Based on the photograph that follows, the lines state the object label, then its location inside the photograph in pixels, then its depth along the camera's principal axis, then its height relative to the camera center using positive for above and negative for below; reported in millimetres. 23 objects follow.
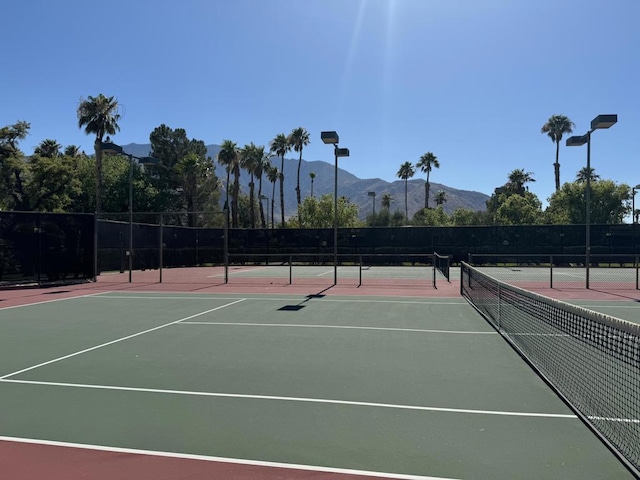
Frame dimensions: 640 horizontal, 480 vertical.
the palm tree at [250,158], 67312 +12922
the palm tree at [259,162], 68025 +12540
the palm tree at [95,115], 42938 +12192
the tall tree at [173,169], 60756 +10616
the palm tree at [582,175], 85612 +14025
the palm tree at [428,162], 92875 +17232
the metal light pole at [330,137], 17953 +4288
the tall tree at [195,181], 55250 +8874
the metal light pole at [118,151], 20266 +4291
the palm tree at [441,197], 124781 +14006
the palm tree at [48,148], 52750 +11300
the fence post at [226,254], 20303 -327
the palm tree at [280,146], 72306 +15889
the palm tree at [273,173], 76062 +12561
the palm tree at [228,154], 59731 +12029
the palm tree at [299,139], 71688 +16808
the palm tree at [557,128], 67750 +17737
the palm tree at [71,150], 62459 +13097
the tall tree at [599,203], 52469 +5231
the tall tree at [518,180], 82375 +12086
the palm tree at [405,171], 105000 +17438
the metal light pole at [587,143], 16628 +4114
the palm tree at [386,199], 132888 +14114
